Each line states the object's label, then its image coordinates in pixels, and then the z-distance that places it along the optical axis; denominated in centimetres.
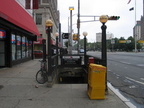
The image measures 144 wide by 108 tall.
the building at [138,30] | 10208
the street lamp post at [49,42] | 775
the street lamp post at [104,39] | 671
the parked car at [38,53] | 2614
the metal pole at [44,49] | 904
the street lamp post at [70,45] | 2105
